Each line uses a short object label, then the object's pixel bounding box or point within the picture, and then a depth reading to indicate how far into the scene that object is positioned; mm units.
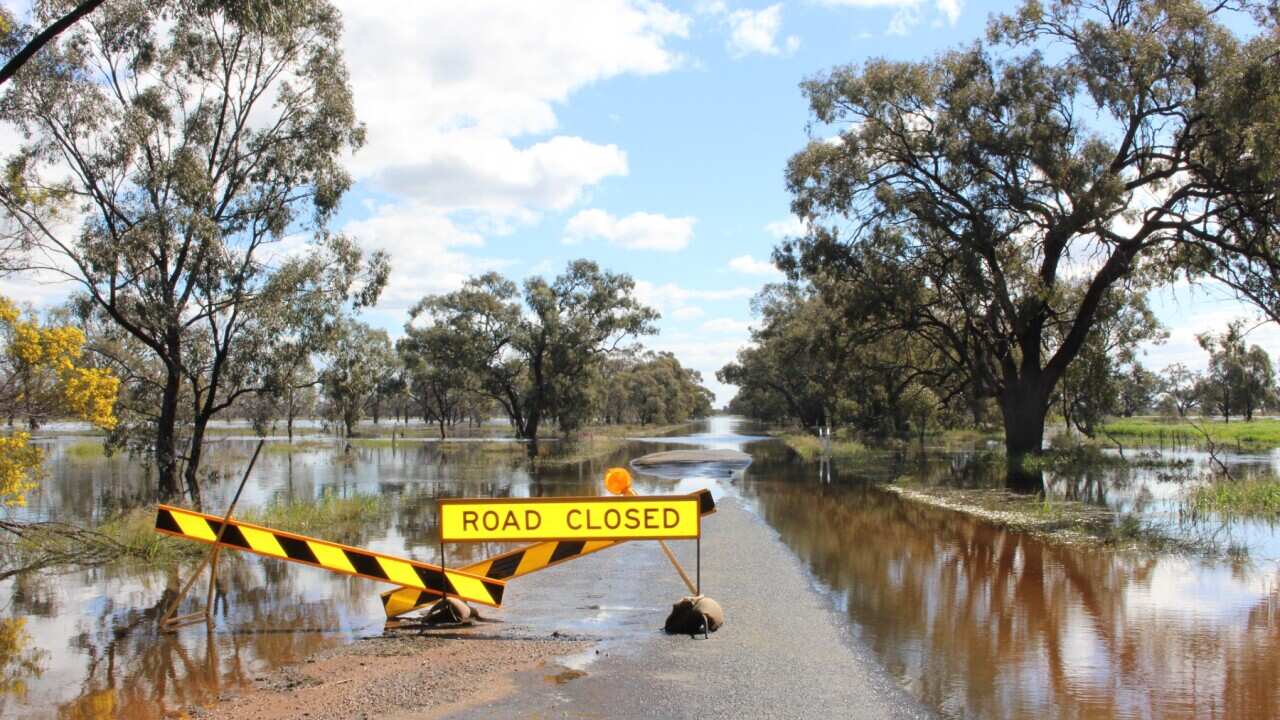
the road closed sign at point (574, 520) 8352
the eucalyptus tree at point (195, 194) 16766
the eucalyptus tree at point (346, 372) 20953
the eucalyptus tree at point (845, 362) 31625
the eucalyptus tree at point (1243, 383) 86875
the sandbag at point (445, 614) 8367
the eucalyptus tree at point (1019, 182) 21422
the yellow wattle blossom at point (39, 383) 10930
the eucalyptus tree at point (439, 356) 52562
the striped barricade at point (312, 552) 8383
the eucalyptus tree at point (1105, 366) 34062
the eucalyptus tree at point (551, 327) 51719
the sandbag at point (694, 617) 7816
